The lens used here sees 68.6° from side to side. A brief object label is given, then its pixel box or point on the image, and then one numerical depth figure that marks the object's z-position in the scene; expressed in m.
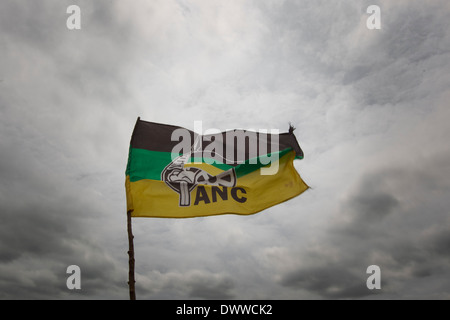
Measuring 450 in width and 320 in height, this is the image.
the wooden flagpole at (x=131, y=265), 11.87
